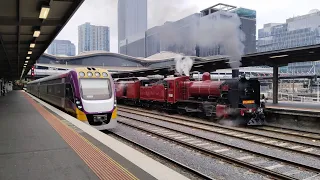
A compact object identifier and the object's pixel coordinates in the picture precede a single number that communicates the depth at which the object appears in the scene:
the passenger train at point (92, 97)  11.20
